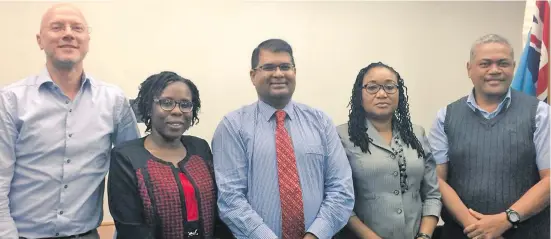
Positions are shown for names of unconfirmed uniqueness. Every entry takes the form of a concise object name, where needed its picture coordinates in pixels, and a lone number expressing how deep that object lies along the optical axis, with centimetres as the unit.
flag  239
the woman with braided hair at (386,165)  193
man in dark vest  197
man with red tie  179
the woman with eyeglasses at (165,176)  167
